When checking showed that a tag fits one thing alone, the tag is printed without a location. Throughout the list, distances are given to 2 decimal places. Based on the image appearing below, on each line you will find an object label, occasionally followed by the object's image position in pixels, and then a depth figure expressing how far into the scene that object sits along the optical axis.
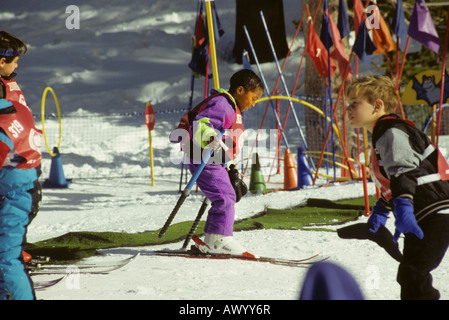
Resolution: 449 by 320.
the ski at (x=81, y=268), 7.45
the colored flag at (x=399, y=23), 16.31
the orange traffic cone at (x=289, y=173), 17.31
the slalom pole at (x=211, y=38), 10.56
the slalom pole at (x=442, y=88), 15.37
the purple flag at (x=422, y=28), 15.05
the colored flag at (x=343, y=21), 16.92
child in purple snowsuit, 7.95
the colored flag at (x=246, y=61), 17.62
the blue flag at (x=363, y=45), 16.06
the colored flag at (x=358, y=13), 16.97
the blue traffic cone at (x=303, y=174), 17.02
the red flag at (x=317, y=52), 17.98
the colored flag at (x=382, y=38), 17.44
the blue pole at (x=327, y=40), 16.30
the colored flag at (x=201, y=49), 16.28
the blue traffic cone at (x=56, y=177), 20.30
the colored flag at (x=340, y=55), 17.02
